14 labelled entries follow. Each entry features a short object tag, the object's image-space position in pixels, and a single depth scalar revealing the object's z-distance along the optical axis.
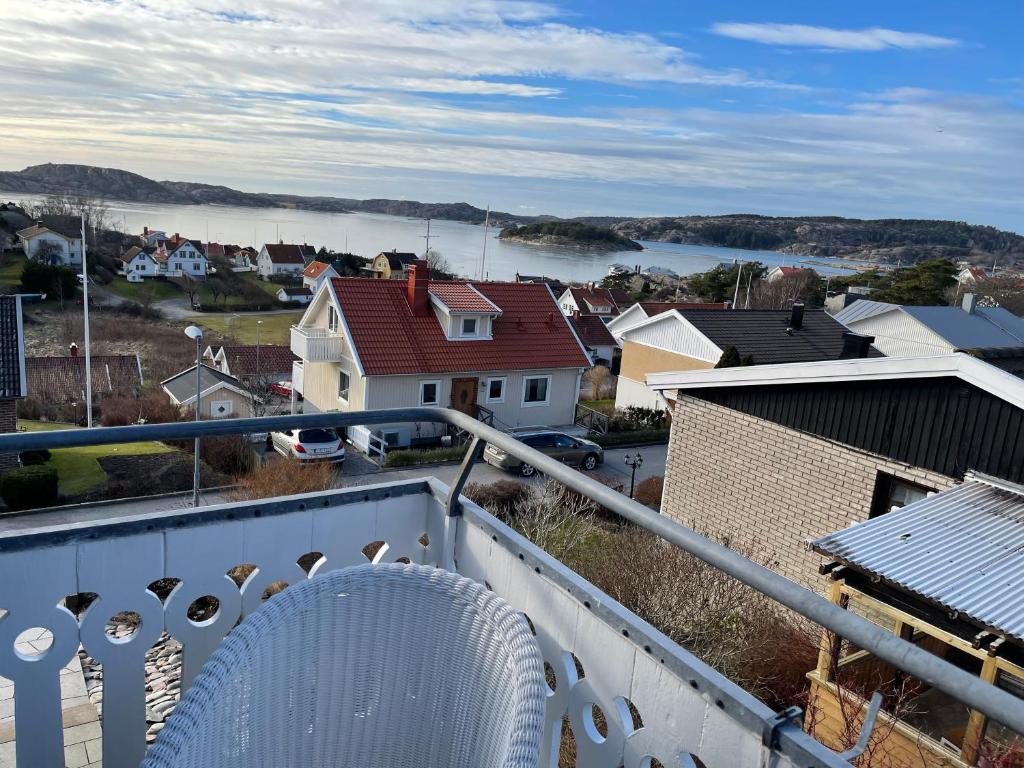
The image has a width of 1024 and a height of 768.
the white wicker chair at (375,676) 1.66
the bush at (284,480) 11.01
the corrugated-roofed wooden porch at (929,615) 4.80
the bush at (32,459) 14.74
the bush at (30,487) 13.12
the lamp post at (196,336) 10.66
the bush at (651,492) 14.66
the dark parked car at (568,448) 18.09
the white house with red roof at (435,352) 19.11
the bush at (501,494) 11.89
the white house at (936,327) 19.91
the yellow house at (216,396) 22.70
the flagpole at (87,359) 18.22
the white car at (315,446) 14.57
